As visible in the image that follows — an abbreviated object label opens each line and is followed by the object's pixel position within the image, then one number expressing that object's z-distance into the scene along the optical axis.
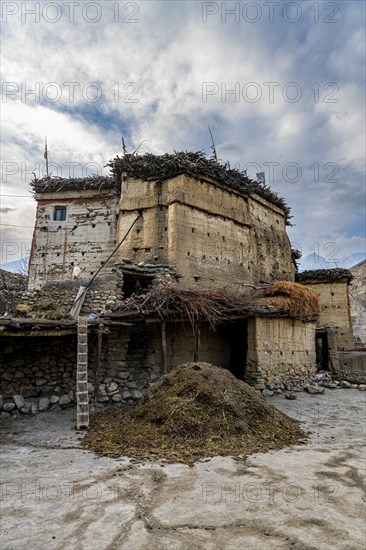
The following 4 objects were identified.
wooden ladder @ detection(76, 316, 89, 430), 7.73
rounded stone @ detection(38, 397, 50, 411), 8.70
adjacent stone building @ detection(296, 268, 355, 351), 19.47
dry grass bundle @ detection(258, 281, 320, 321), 12.34
